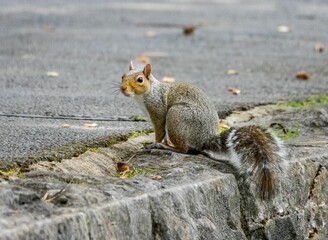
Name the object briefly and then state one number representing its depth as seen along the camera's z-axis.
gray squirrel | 9.58
